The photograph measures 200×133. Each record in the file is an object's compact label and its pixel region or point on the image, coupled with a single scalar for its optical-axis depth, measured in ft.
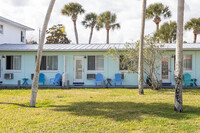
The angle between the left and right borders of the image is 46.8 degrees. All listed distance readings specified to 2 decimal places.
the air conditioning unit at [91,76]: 58.75
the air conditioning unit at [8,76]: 60.44
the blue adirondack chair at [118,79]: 56.43
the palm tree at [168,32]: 102.22
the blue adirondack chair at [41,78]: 58.90
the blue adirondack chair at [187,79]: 54.82
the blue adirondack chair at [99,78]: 57.36
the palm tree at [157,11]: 101.45
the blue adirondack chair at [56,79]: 57.16
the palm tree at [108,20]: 112.06
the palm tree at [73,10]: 113.09
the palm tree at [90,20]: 119.03
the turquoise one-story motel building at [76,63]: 56.85
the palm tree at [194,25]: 103.55
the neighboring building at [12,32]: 69.87
